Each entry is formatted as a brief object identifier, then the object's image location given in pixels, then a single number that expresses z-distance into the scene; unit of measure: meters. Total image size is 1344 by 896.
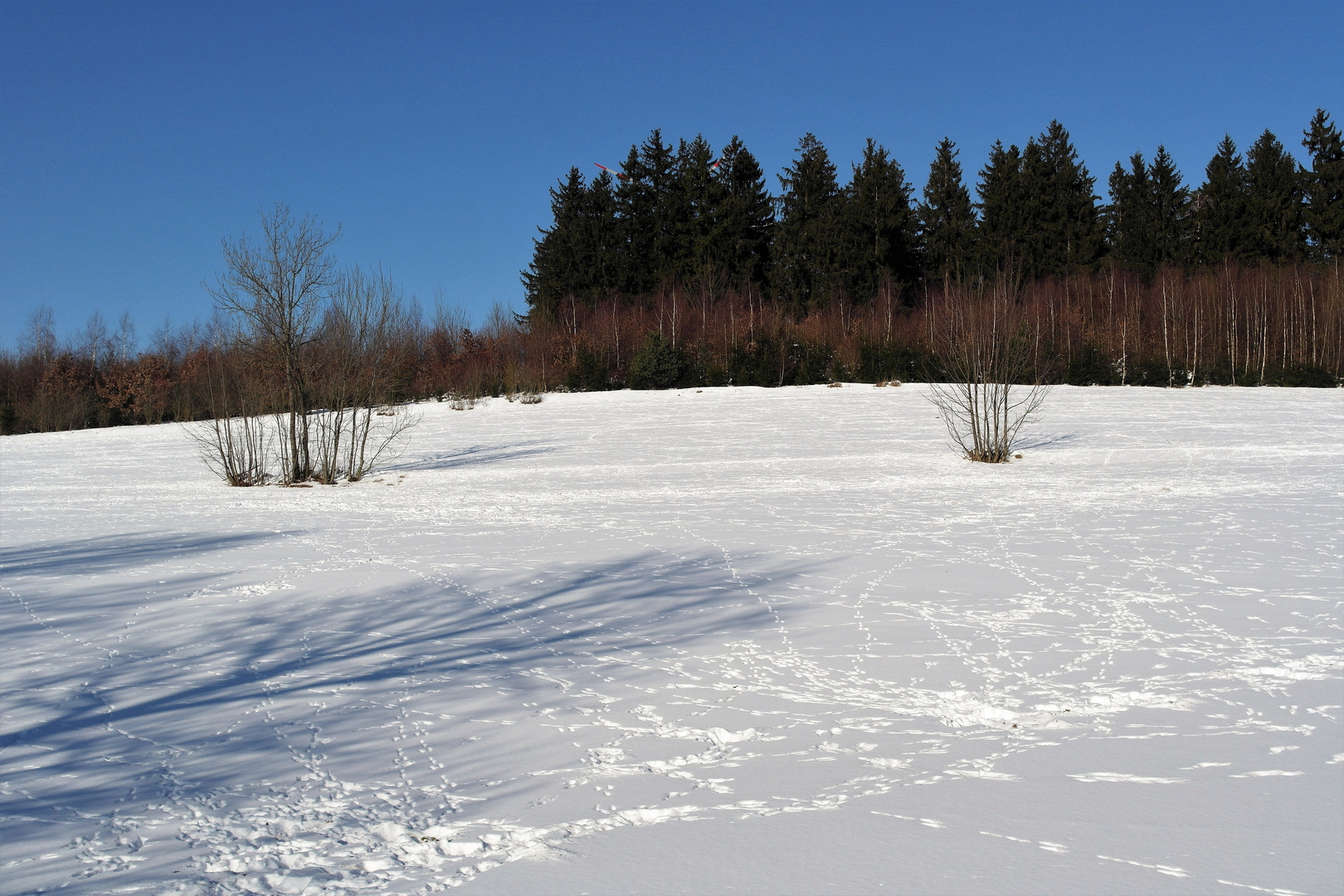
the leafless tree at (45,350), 53.01
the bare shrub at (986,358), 18.53
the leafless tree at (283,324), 17.36
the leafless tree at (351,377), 18.55
